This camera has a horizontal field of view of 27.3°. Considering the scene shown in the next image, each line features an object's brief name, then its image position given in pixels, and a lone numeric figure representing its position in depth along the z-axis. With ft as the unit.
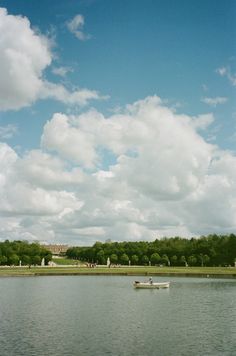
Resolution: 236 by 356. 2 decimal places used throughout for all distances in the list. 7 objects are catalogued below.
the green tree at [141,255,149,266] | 604.08
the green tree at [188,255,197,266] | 553.64
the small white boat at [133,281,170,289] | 271.28
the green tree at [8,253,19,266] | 572.51
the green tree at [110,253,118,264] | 624.51
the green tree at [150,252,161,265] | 588.91
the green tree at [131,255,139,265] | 611.10
